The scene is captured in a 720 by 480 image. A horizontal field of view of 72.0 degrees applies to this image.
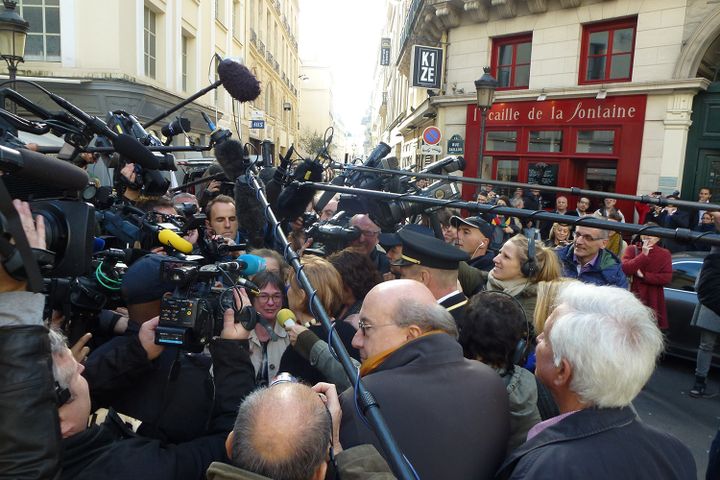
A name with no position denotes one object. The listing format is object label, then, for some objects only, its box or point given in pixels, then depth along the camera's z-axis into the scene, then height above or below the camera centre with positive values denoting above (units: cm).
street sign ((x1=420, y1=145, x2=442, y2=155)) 1077 +92
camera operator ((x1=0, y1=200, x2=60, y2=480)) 109 -50
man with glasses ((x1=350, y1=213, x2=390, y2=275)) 406 -43
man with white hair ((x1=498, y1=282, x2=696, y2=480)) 138 -62
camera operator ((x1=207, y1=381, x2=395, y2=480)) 123 -66
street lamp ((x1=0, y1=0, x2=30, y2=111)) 600 +167
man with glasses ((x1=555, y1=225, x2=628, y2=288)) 417 -51
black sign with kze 1416 +360
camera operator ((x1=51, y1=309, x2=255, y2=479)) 144 -81
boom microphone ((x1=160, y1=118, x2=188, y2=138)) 352 +37
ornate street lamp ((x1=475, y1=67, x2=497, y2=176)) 891 +189
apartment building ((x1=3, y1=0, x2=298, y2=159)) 1093 +306
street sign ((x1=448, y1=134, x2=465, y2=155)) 1193 +114
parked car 539 -110
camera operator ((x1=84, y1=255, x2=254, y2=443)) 185 -78
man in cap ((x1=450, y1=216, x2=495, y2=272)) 435 -41
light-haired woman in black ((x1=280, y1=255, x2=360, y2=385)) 223 -69
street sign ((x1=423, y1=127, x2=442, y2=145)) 1130 +128
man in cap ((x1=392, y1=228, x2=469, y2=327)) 276 -42
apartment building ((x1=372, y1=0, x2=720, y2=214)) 1042 +261
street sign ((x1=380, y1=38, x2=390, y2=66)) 3897 +1088
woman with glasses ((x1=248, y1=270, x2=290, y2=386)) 261 -81
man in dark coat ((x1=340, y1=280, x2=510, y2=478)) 162 -68
